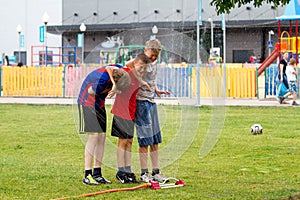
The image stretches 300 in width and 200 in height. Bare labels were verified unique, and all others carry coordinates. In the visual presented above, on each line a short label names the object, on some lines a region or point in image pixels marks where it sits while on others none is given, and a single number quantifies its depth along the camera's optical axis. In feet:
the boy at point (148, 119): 27.94
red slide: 102.80
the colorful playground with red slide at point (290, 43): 94.69
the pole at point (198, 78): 66.65
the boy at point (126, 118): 27.66
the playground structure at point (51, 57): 145.15
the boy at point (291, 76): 75.45
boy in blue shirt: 27.45
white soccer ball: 45.98
